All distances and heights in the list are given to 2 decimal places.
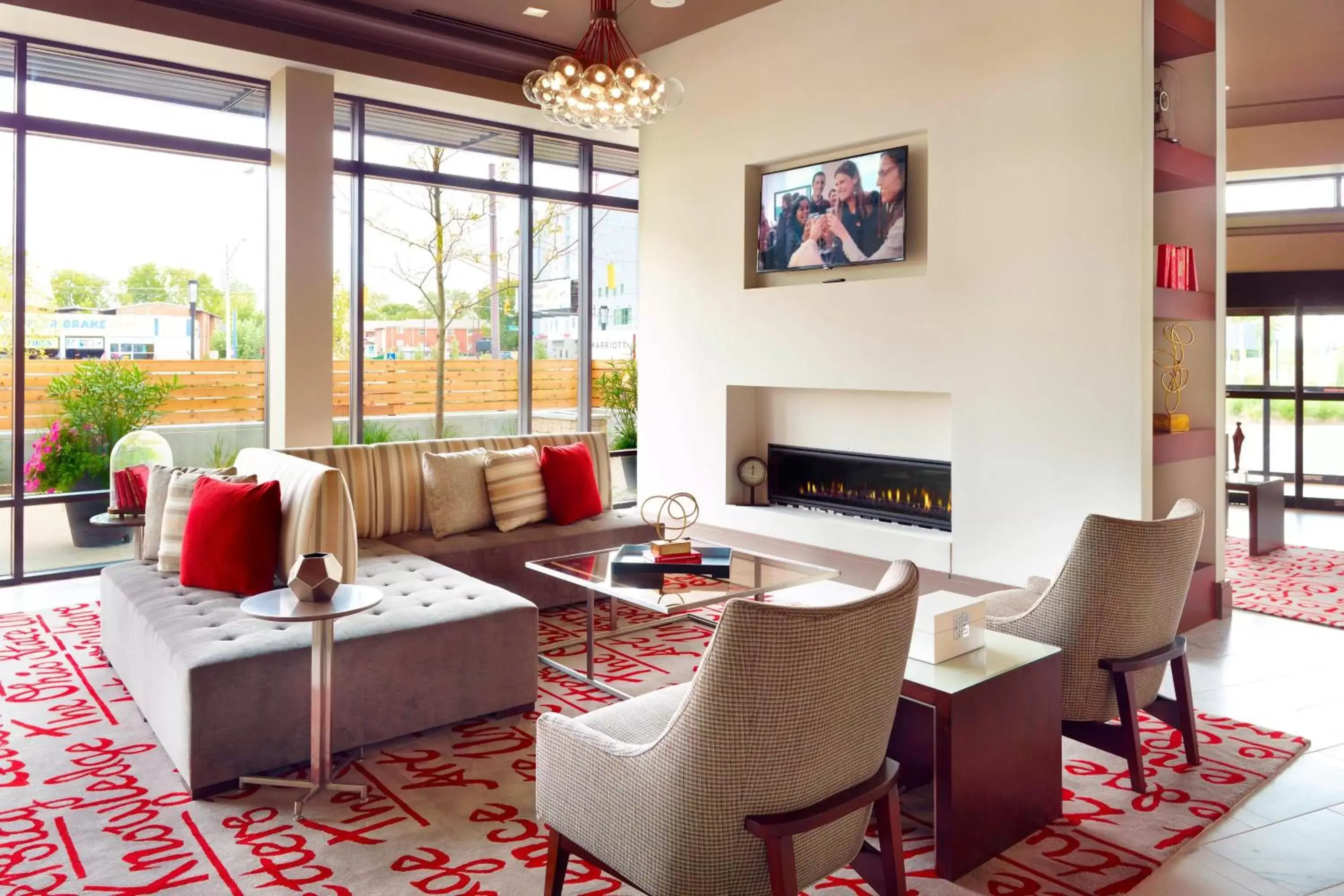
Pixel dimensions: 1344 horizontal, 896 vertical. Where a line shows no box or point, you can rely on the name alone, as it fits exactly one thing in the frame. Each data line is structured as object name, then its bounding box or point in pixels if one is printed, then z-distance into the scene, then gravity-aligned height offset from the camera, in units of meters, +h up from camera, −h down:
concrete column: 6.07 +1.09
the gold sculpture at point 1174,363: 4.87 +0.36
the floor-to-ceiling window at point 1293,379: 8.56 +0.51
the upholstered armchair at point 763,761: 1.80 -0.65
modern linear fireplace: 5.54 -0.32
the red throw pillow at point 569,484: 5.36 -0.29
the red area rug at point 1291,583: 5.06 -0.87
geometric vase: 2.74 -0.42
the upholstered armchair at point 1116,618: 2.84 -0.56
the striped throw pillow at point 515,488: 5.16 -0.30
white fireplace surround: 5.48 -0.03
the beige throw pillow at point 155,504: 4.16 -0.32
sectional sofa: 2.95 -0.74
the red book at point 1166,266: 4.54 +0.79
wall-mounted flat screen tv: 5.46 +1.32
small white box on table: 2.68 -0.56
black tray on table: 3.83 -0.56
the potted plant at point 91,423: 5.60 +0.05
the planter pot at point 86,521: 5.71 -0.53
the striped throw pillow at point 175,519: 3.94 -0.36
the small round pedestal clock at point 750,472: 6.57 -0.27
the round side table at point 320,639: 2.68 -0.61
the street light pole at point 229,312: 6.14 +0.76
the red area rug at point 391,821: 2.45 -1.11
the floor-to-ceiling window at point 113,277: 5.49 +0.93
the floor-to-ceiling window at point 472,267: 6.74 +1.24
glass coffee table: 3.55 -0.60
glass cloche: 5.41 -0.11
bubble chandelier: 4.05 +1.47
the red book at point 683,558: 4.02 -0.52
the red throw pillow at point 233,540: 3.66 -0.41
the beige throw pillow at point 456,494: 5.00 -0.32
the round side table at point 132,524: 4.29 -0.41
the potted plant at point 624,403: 8.03 +0.25
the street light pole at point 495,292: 7.32 +1.07
